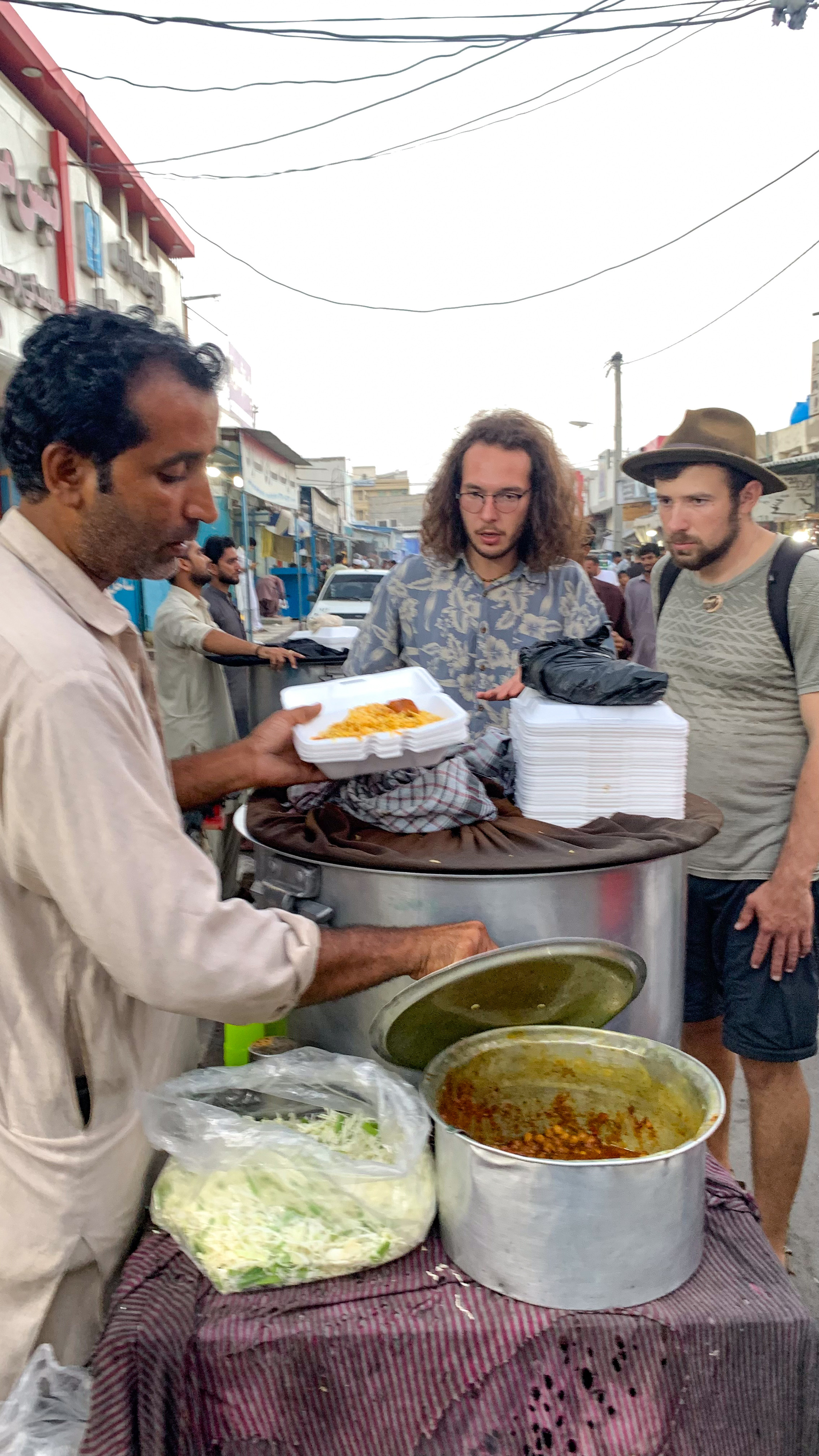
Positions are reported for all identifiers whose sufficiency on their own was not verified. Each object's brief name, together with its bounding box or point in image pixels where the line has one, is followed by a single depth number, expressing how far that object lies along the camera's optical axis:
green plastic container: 1.89
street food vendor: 1.13
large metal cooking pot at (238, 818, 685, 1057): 1.55
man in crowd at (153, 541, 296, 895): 5.38
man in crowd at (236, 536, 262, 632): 14.05
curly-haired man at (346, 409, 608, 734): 2.62
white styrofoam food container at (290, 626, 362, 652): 6.47
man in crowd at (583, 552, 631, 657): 7.75
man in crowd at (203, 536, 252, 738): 6.61
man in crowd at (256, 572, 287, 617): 20.95
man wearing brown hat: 2.36
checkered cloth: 1.74
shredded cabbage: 1.21
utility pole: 28.00
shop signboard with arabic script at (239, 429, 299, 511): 15.18
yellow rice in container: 1.74
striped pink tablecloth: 1.15
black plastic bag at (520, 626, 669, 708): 1.80
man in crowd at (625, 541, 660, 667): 9.07
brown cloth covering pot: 1.53
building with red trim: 8.01
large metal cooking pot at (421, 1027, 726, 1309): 1.10
